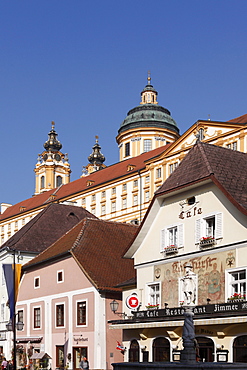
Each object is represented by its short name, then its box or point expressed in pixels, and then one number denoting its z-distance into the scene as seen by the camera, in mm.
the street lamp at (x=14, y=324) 38031
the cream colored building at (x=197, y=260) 27156
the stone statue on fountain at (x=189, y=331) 19281
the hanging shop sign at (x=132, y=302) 33125
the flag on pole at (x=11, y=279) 43188
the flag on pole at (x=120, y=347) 34438
